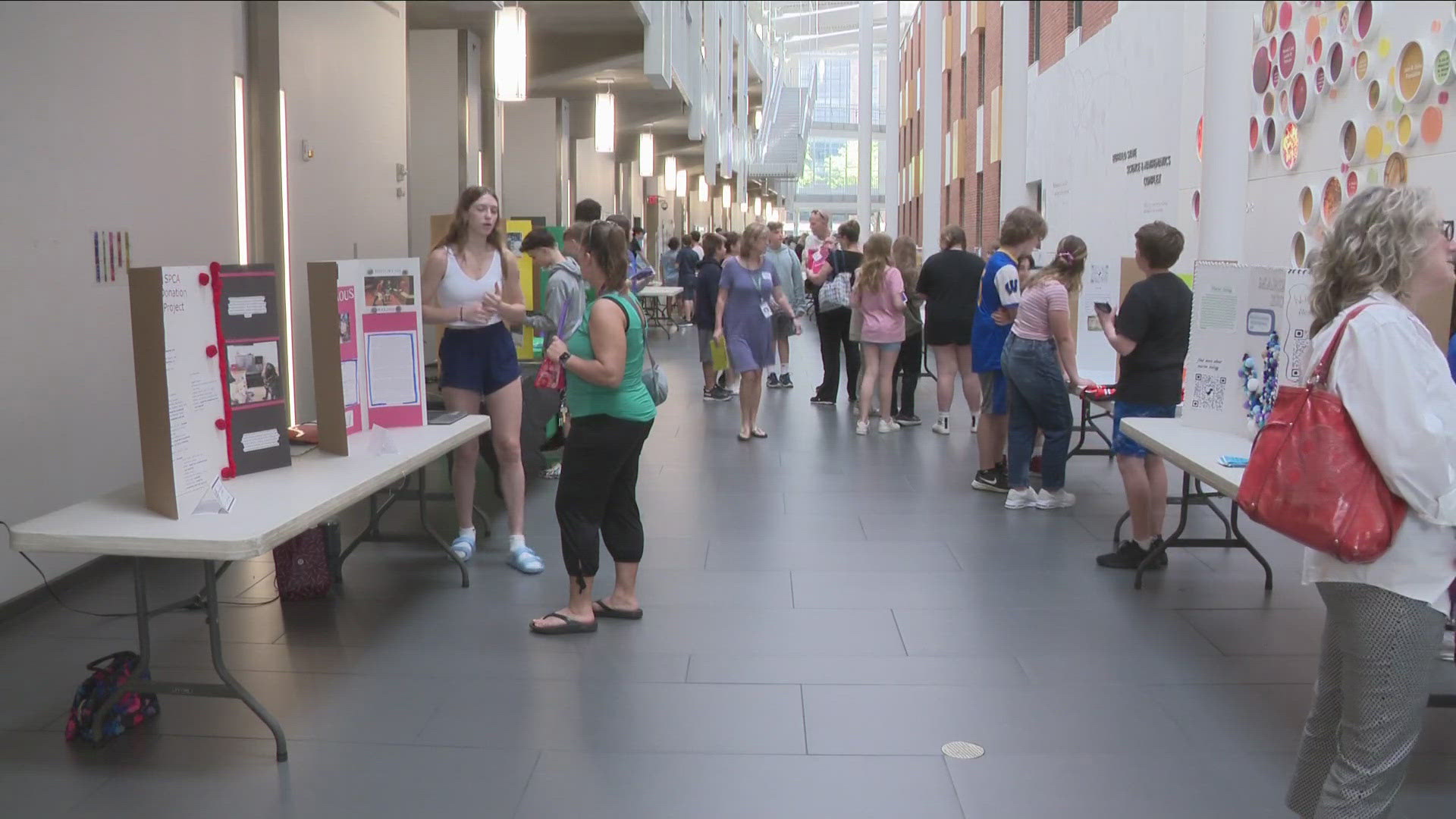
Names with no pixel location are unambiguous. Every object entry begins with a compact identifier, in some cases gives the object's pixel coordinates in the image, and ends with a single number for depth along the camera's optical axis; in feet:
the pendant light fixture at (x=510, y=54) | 28.73
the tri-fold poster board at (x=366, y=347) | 15.78
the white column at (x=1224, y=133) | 23.00
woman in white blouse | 8.32
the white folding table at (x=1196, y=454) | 14.42
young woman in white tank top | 17.92
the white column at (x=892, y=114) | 76.48
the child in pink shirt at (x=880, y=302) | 31.53
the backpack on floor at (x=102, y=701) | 12.37
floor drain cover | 12.16
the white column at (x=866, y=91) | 82.43
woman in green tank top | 14.66
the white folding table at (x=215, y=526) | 11.53
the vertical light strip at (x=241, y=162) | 22.35
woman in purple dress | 31.30
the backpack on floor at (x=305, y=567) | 16.89
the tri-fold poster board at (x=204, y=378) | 12.17
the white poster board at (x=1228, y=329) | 16.70
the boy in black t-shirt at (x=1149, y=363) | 18.61
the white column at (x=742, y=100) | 94.25
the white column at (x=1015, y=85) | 50.14
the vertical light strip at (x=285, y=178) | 23.66
